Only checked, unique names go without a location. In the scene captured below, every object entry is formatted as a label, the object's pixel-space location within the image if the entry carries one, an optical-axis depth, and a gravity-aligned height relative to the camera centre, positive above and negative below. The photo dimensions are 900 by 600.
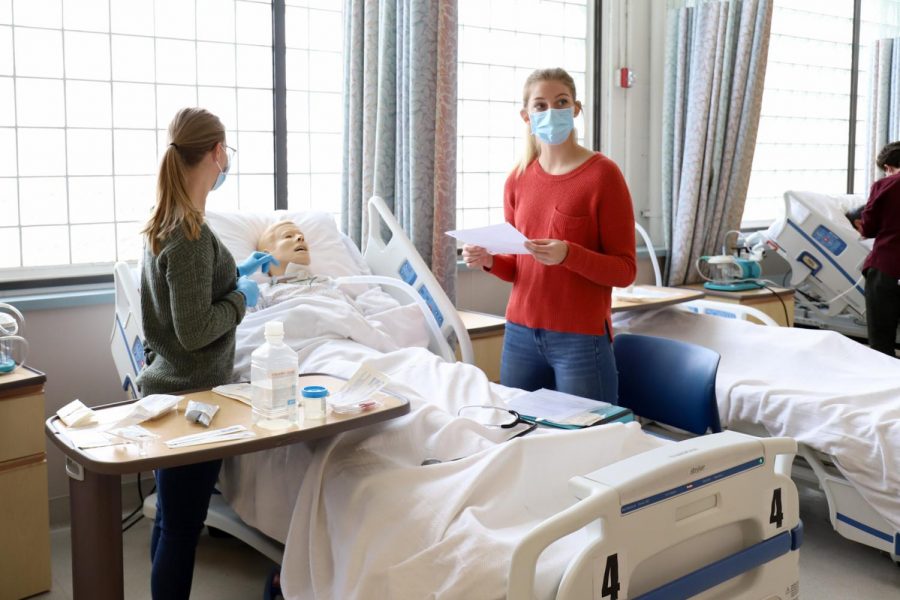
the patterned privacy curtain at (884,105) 6.81 +0.69
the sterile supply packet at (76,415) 1.79 -0.47
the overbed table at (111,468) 1.59 -0.50
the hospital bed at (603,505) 1.51 -0.62
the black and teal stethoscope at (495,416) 2.12 -0.56
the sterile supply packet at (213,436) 1.66 -0.48
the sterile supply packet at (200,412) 1.79 -0.47
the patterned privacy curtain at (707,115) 4.94 +0.44
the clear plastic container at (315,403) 1.81 -0.44
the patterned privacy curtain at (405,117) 3.62 +0.31
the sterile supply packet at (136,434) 1.68 -0.48
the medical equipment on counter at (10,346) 2.61 -0.48
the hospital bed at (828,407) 2.59 -0.68
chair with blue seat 2.62 -0.59
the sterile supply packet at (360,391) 1.88 -0.45
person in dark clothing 4.64 -0.33
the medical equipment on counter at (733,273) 4.70 -0.45
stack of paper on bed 2.11 -0.55
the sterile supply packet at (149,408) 1.81 -0.46
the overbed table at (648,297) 3.73 -0.46
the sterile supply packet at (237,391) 1.97 -0.47
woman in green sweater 1.96 -0.27
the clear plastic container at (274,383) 1.76 -0.40
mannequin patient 3.07 -0.32
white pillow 3.21 -0.18
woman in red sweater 2.41 -0.18
